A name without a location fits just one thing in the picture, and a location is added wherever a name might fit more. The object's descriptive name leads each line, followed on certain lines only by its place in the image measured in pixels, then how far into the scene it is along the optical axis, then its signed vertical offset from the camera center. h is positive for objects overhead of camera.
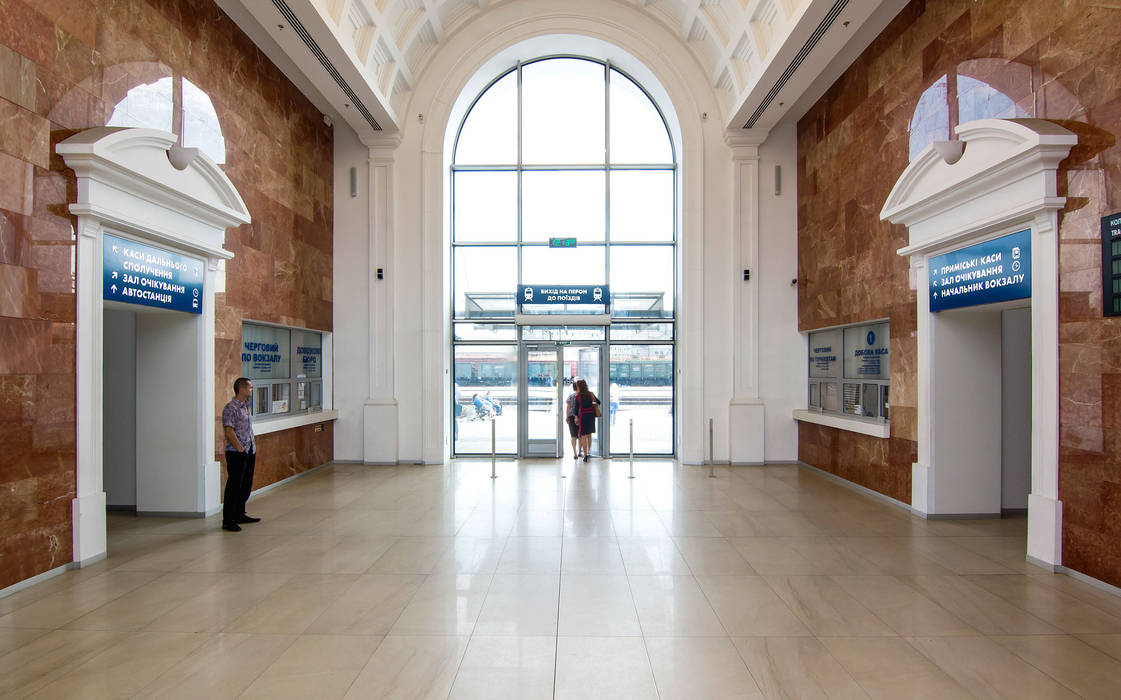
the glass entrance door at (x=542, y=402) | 12.27 -0.91
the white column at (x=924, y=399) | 7.22 -0.51
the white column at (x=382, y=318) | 11.34 +0.69
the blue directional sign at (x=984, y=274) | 5.78 +0.84
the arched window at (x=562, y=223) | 12.46 +2.70
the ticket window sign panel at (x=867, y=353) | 8.52 +0.04
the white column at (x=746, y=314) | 11.25 +0.77
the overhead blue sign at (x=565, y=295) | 12.27 +1.21
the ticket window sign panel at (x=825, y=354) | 10.03 +0.04
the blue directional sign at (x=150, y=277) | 5.86 +0.83
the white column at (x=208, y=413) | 7.34 -0.68
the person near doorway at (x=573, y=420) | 11.77 -1.22
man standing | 6.80 -1.11
